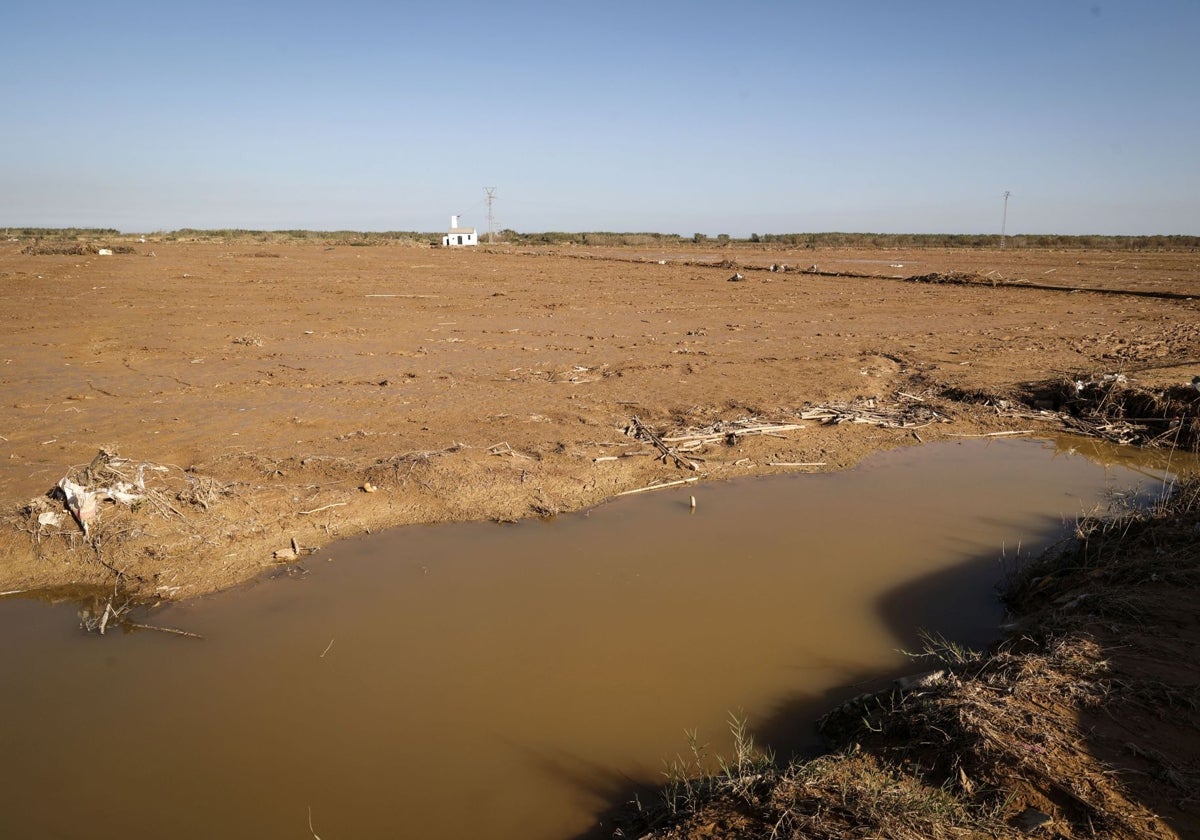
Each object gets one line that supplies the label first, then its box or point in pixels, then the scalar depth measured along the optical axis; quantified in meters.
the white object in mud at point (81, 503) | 4.80
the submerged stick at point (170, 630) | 4.09
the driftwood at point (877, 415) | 7.83
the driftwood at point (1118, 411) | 7.34
